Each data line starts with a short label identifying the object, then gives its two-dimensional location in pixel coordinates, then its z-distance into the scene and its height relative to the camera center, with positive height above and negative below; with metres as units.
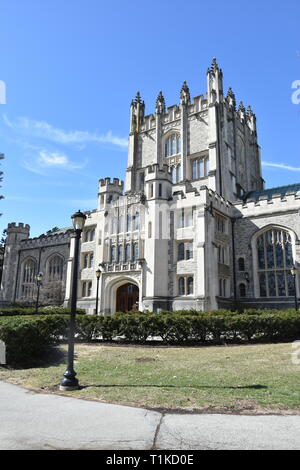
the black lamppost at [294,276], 21.10 +2.60
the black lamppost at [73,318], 7.50 -0.13
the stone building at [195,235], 25.22 +6.08
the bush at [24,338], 10.19 -0.75
